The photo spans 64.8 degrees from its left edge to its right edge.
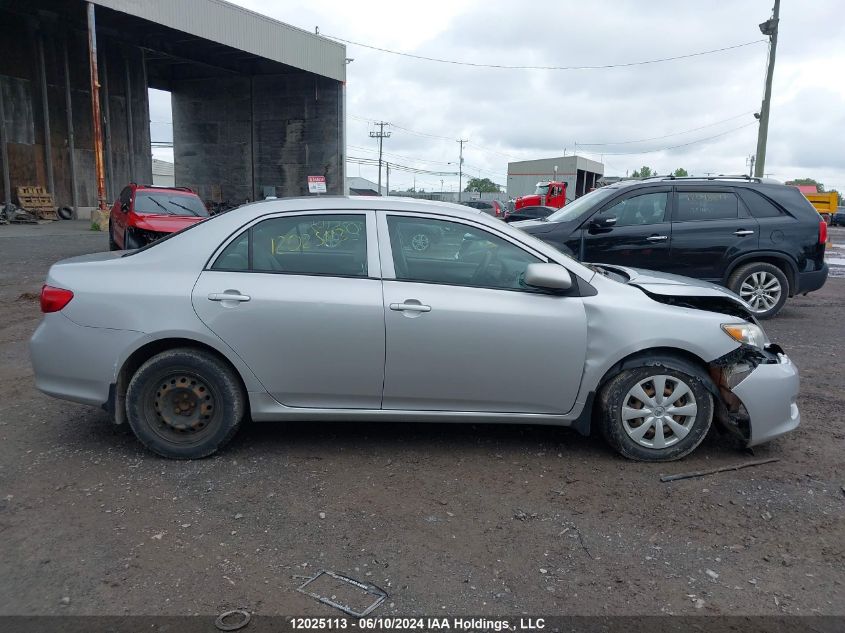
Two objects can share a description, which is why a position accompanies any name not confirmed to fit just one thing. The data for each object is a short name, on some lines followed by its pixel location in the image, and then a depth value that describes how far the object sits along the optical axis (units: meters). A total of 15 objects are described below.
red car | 12.53
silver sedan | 3.98
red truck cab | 29.91
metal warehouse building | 28.08
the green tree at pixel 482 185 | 129.01
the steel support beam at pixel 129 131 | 33.72
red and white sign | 25.41
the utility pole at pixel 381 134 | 78.50
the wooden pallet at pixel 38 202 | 28.34
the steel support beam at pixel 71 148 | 30.17
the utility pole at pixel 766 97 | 20.03
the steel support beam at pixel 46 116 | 28.75
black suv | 8.30
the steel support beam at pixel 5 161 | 27.86
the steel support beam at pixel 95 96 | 23.81
